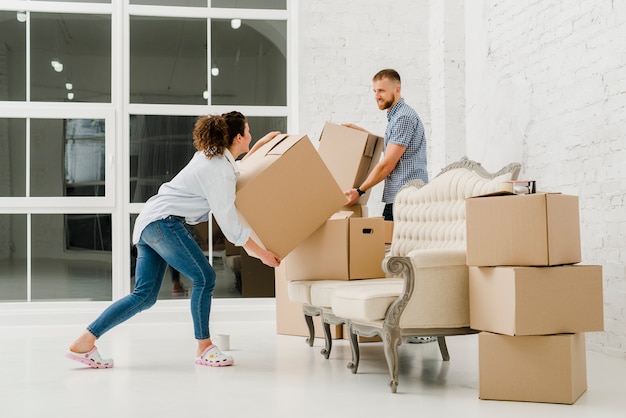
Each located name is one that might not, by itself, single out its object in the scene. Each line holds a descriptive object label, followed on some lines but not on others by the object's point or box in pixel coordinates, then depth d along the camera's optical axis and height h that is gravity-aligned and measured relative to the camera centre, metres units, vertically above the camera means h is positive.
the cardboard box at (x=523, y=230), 2.76 +0.01
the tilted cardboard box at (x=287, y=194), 3.53 +0.19
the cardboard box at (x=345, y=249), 3.81 -0.08
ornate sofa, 3.01 -0.23
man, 4.38 +0.50
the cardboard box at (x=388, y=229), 4.40 +0.02
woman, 3.43 +0.03
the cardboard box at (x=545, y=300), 2.75 -0.25
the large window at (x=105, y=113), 5.85 +0.96
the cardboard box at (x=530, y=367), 2.78 -0.50
